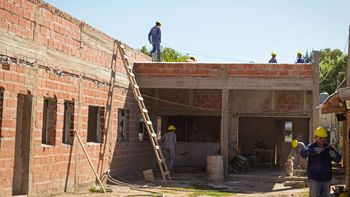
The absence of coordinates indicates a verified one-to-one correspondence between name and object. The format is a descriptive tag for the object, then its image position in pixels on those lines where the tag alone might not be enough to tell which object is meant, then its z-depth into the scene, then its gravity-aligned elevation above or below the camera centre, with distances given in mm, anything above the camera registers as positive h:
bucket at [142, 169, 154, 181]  16062 -1473
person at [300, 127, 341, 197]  8805 -528
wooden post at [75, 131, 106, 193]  12572 -555
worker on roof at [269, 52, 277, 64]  20750 +2993
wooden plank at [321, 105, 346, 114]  12613 +606
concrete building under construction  10492 +744
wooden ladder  15927 +763
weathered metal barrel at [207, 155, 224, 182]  16688 -1267
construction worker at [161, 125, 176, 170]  18203 -543
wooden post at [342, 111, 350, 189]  10625 -831
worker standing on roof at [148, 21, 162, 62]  19625 +3543
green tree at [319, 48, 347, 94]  43938 +5254
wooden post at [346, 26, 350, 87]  17156 +2050
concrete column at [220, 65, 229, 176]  17244 +296
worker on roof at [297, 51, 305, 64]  20047 +2920
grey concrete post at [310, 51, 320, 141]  16797 +1610
